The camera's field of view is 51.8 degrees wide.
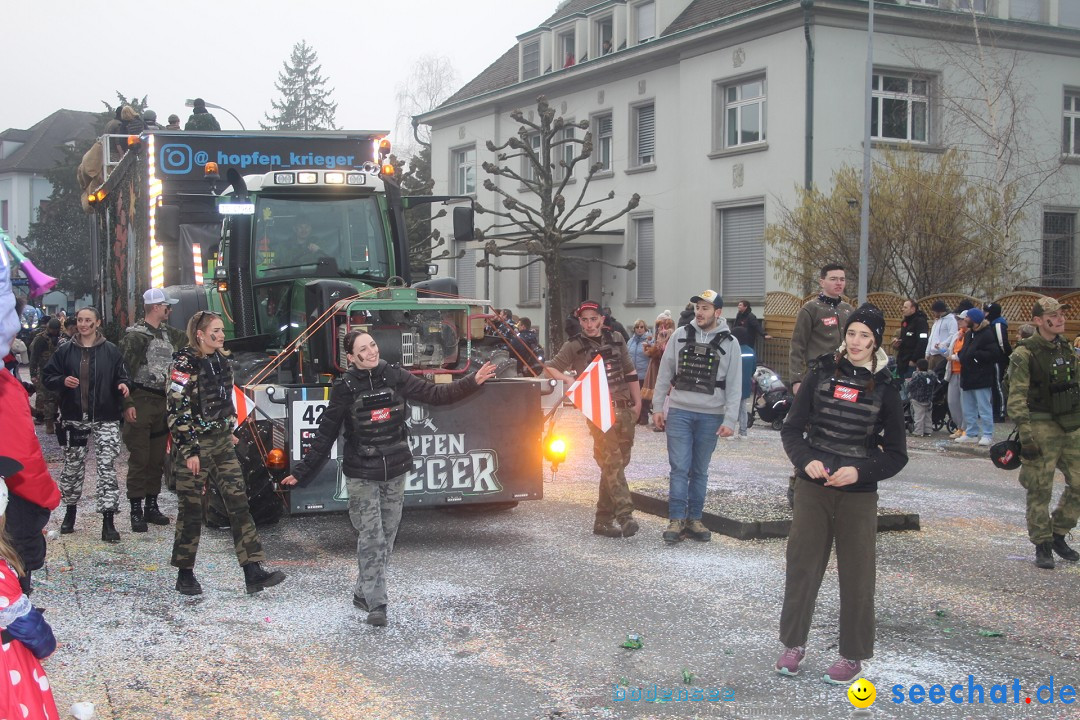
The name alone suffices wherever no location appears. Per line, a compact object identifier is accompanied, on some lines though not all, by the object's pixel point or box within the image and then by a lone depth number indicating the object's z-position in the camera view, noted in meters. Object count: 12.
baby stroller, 9.16
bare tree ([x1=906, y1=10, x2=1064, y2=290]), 27.20
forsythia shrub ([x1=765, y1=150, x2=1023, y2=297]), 23.86
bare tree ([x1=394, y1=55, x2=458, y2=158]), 67.81
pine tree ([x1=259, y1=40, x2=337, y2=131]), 86.06
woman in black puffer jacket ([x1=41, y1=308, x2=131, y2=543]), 8.85
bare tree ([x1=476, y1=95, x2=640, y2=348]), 28.81
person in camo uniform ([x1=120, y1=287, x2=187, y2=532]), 9.32
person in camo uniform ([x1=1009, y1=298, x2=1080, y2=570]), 7.84
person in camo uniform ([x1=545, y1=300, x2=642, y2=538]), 8.86
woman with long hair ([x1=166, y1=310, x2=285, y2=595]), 7.11
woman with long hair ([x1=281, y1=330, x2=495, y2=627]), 6.58
